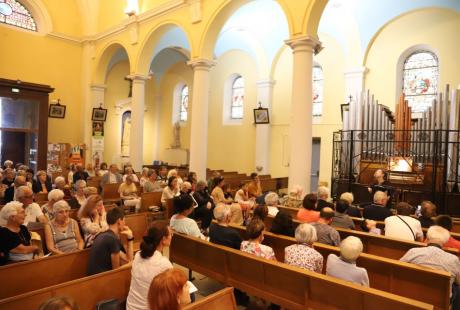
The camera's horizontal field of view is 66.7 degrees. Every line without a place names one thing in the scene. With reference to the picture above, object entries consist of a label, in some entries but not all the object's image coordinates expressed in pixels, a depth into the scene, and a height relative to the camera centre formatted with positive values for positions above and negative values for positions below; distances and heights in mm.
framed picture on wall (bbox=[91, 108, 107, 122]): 14945 +1537
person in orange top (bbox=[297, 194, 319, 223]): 5055 -795
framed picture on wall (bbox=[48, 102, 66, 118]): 14312 +1580
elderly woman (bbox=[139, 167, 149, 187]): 9157 -667
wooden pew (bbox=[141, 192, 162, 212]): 7297 -1015
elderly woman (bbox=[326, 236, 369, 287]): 3012 -949
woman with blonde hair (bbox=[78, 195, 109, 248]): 4242 -833
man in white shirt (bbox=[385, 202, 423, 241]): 4500 -880
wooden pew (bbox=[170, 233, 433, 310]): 2676 -1160
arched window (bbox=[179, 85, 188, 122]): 17984 +2531
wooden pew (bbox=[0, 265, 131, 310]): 2414 -1100
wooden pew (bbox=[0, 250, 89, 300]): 3012 -1152
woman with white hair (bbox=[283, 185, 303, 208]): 6934 -809
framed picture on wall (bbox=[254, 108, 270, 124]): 13981 +1585
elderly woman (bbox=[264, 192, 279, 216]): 5766 -769
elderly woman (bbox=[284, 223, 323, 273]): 3385 -941
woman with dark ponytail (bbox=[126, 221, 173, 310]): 2705 -904
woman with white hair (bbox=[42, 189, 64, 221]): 4902 -698
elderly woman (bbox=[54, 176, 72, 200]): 6583 -648
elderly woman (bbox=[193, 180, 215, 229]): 6422 -978
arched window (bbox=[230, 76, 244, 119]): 15836 +2564
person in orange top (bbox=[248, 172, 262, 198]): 8016 -758
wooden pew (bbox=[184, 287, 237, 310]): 2363 -1046
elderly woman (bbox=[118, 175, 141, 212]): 7727 -984
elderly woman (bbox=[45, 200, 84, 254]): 4078 -1000
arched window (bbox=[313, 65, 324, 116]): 13141 +2543
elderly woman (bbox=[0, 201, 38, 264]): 3510 -929
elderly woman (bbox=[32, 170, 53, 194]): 7648 -789
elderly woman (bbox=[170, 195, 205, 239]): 4449 -884
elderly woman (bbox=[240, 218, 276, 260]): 3602 -910
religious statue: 17641 +888
